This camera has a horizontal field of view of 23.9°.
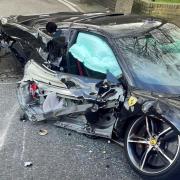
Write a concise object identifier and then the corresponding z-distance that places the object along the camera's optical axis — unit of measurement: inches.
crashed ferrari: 184.2
